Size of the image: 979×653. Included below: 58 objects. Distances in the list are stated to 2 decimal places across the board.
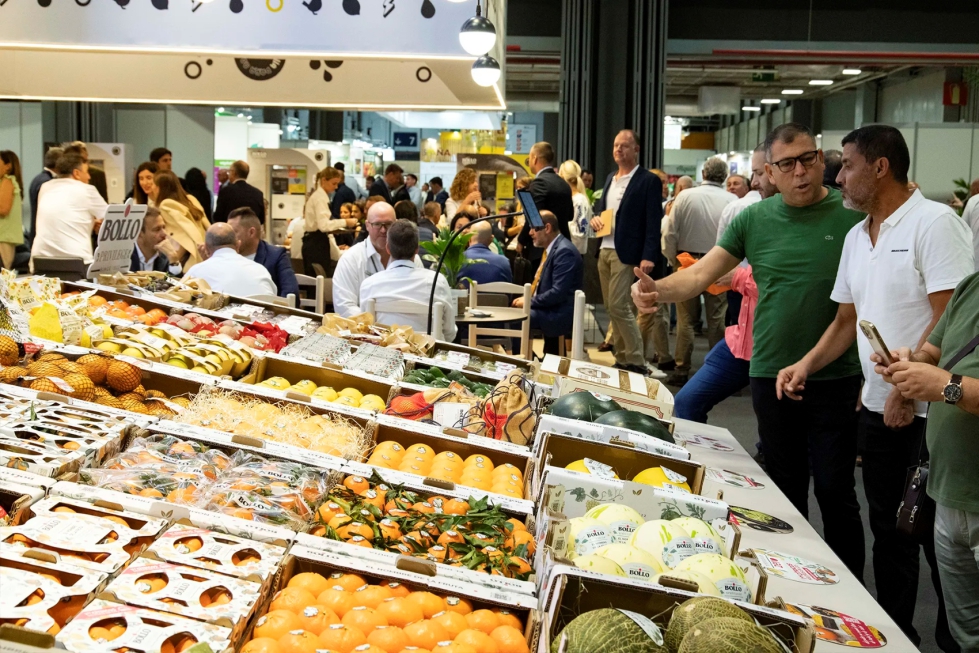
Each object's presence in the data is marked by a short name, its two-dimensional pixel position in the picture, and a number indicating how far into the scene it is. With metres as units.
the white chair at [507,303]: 6.44
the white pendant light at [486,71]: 4.88
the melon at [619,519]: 2.17
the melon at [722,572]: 1.94
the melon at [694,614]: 1.67
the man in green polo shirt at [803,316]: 3.46
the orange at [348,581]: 1.90
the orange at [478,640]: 1.71
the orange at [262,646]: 1.61
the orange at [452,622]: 1.77
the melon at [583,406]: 3.11
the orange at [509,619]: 1.83
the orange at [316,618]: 1.72
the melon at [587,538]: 2.11
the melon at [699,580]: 1.86
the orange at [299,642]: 1.64
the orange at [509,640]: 1.74
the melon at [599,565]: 1.94
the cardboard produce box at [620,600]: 1.74
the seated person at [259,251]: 6.28
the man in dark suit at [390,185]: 13.02
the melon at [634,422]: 3.02
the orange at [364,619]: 1.74
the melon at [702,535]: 2.14
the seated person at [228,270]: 5.67
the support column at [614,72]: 12.45
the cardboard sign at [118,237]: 5.44
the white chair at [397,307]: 5.45
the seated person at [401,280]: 5.53
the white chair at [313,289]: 6.38
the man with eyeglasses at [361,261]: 6.11
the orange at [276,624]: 1.69
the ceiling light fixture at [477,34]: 4.15
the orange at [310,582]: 1.86
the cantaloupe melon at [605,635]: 1.60
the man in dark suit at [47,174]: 8.27
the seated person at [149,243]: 6.39
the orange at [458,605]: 1.84
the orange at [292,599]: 1.78
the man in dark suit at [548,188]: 7.77
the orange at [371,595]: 1.82
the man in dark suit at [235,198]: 9.09
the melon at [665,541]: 2.08
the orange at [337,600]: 1.81
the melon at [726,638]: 1.58
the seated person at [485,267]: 7.70
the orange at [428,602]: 1.83
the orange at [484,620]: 1.79
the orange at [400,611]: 1.79
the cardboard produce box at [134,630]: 1.53
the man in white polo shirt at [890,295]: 2.99
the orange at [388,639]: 1.70
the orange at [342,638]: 1.67
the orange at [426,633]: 1.73
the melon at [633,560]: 1.99
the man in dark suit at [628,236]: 7.60
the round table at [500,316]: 6.30
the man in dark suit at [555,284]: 6.83
